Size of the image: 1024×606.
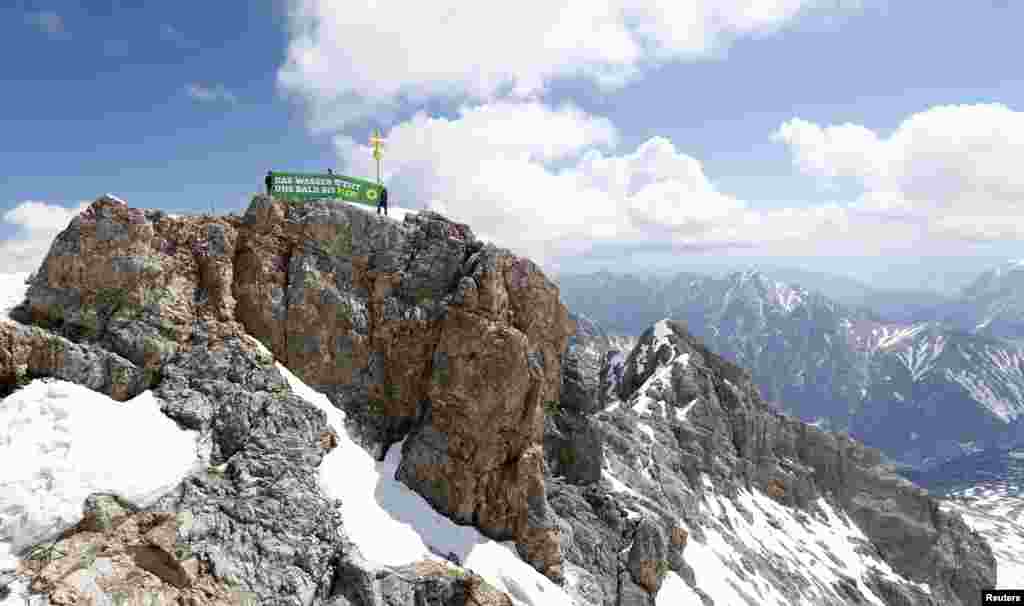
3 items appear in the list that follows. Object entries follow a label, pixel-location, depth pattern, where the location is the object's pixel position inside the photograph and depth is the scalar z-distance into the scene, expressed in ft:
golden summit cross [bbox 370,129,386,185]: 125.90
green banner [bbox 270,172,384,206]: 119.55
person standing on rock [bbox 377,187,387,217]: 125.59
